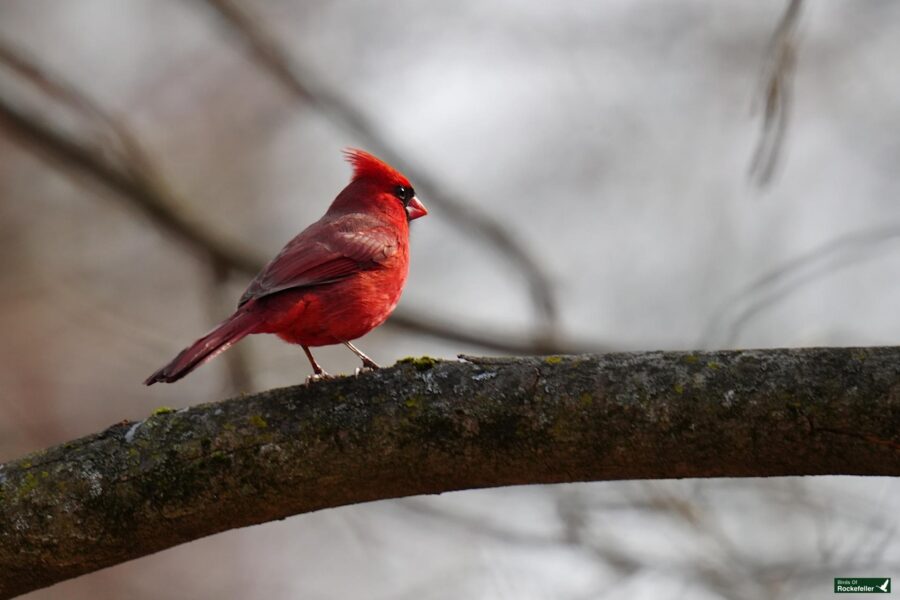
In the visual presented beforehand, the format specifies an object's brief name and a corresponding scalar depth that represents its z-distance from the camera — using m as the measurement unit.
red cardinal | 6.93
